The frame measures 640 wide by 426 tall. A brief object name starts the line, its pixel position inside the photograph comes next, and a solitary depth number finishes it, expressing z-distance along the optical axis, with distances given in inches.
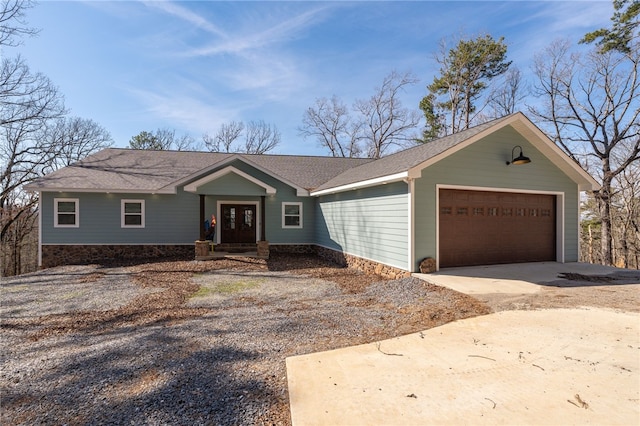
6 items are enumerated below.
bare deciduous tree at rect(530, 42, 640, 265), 616.3
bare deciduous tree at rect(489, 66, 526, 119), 842.8
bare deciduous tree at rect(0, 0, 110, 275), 589.9
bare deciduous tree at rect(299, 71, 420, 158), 1046.4
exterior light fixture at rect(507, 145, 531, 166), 324.6
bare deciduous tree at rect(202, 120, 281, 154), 1227.2
